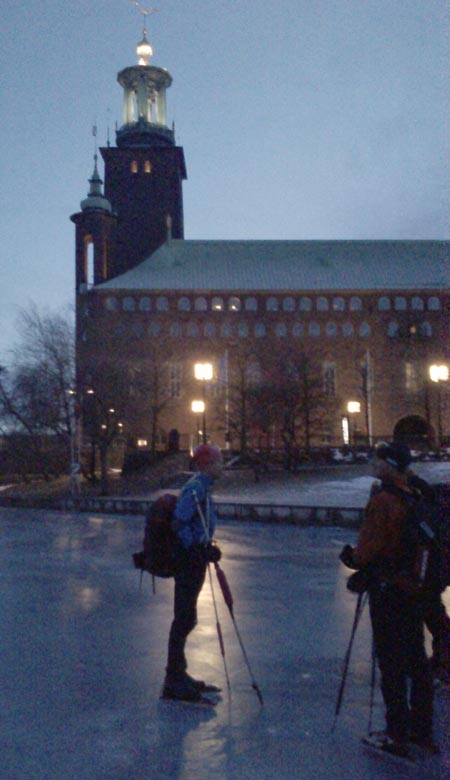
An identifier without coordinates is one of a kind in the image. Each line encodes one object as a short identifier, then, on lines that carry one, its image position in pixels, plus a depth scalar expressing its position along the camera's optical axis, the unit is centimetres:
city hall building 7194
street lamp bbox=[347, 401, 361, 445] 4593
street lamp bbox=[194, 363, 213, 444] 3331
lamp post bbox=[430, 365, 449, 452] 3259
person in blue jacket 587
